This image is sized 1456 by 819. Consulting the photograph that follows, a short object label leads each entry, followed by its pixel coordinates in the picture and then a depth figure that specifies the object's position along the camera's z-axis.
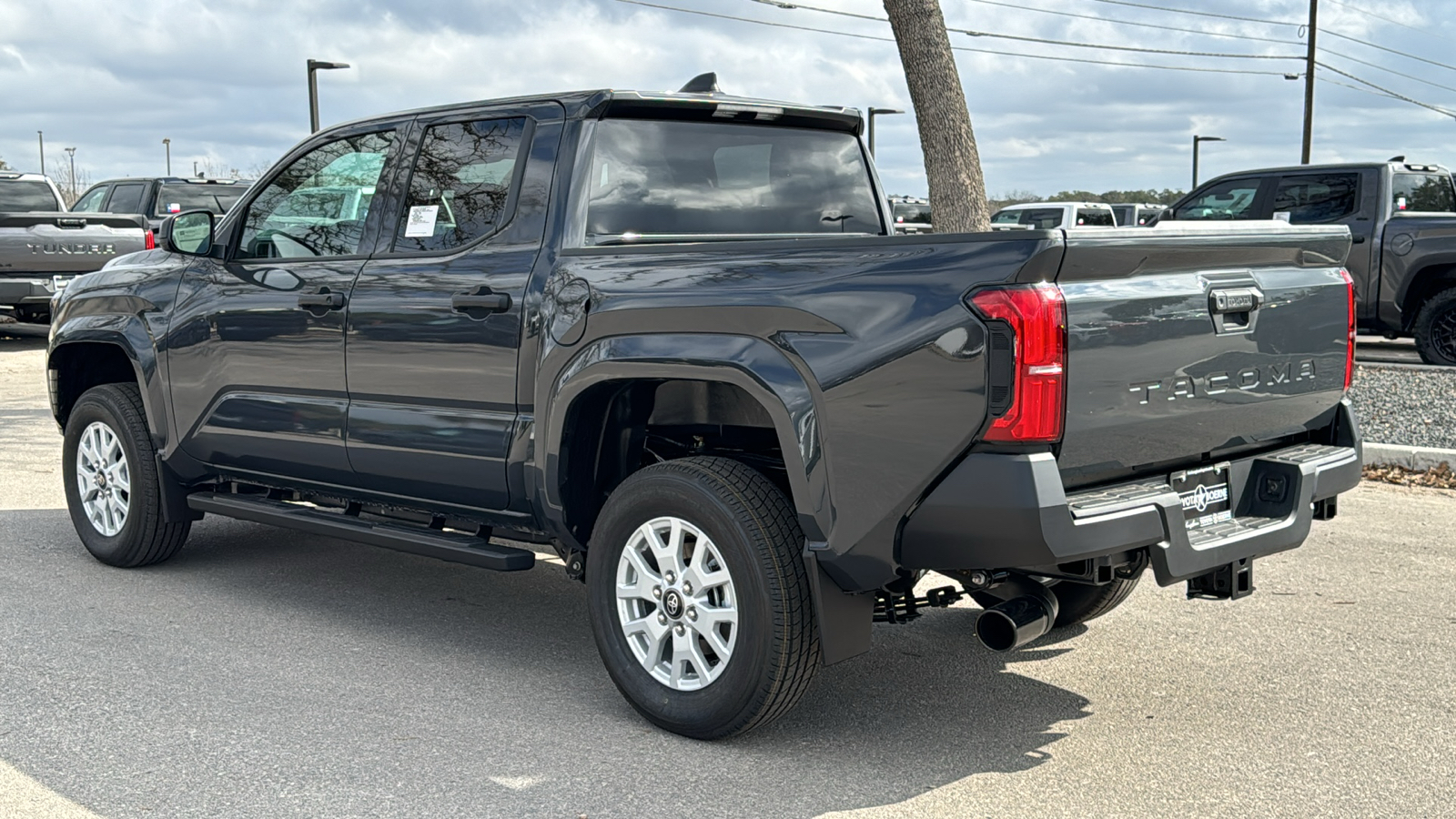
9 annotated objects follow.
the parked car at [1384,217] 12.93
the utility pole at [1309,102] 35.09
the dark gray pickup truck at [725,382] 3.55
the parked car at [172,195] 19.78
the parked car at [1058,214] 23.48
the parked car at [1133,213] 26.47
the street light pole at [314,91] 25.34
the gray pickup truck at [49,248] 15.86
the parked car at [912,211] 30.09
